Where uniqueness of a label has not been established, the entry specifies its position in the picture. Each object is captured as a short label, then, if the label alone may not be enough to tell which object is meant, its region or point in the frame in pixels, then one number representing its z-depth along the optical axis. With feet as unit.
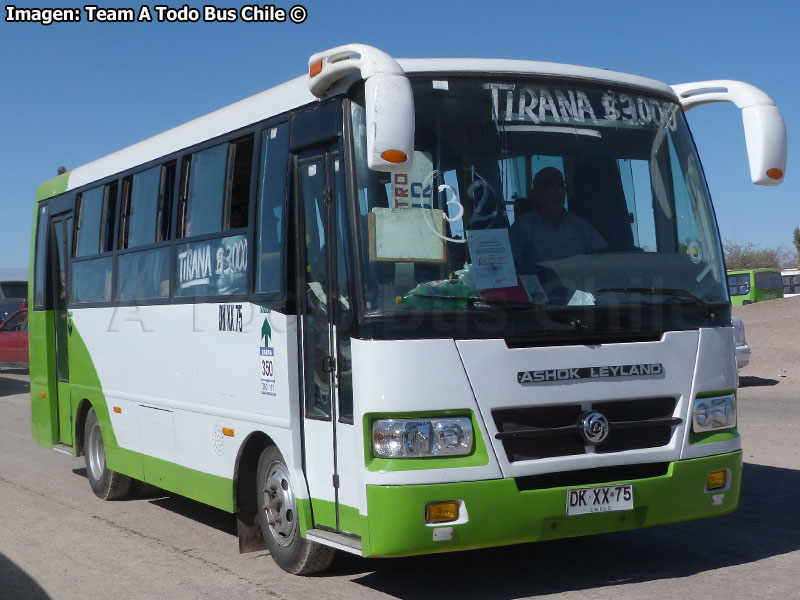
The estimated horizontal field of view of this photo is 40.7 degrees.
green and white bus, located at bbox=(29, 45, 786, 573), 19.13
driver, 20.39
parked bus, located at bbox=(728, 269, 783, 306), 171.83
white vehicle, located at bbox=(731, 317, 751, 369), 71.26
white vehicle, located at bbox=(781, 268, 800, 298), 220.43
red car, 94.43
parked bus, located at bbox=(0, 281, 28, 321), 119.75
